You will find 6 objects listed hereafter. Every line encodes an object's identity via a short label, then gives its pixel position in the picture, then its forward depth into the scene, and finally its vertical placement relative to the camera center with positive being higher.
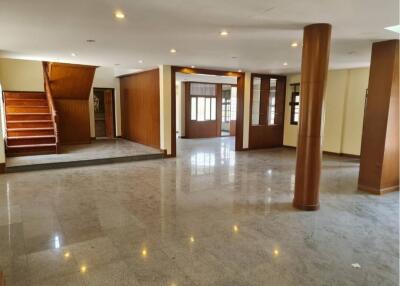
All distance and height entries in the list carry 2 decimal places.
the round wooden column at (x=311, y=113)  3.88 -0.07
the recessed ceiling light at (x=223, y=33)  4.24 +1.17
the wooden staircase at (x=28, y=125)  7.42 -0.59
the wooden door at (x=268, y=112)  9.91 -0.16
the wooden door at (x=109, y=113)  11.54 -0.30
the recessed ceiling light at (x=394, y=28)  3.96 +1.18
